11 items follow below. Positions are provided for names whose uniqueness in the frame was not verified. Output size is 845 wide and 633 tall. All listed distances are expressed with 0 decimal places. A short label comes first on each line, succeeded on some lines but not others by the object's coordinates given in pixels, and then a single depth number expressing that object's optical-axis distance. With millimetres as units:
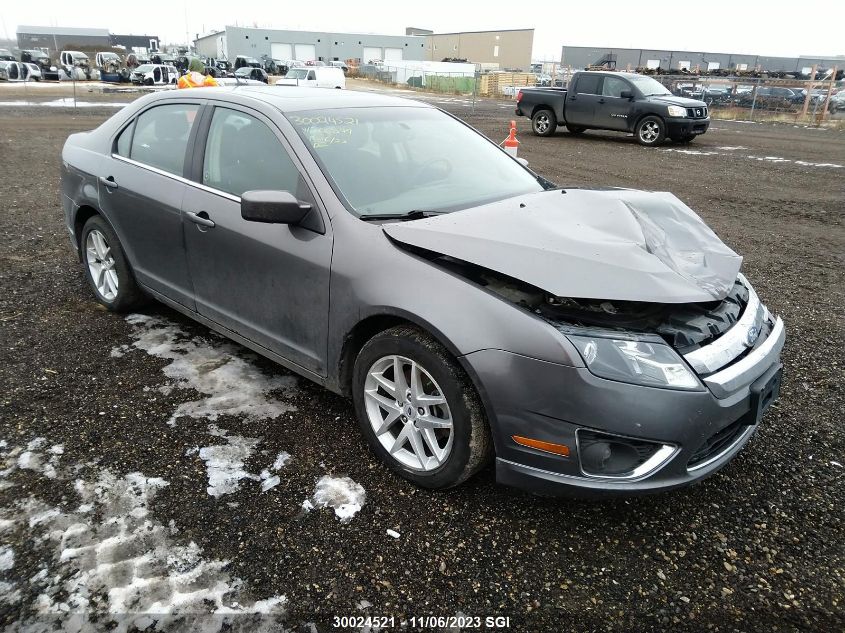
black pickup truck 14852
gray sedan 2240
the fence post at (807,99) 22922
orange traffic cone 9141
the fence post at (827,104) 22006
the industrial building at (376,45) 81750
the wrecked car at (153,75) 35969
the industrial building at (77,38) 79562
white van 28547
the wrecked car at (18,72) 37438
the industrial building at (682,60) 59156
